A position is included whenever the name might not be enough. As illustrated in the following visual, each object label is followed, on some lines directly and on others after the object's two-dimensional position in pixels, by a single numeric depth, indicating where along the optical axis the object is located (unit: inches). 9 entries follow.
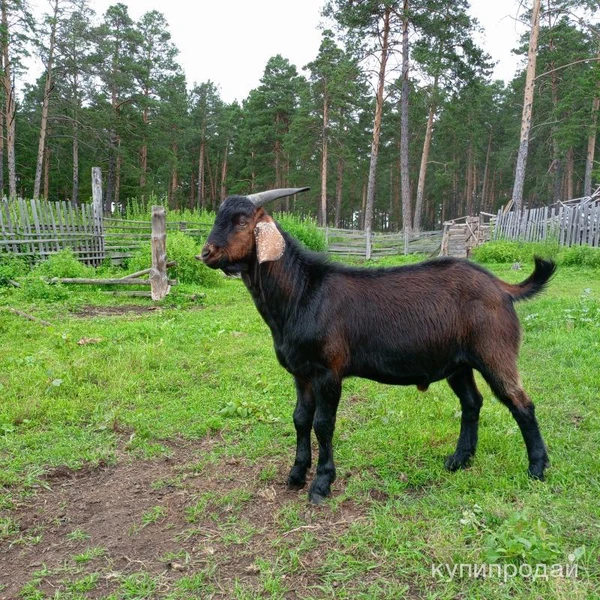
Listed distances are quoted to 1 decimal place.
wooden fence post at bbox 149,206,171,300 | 392.8
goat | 125.9
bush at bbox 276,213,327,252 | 765.9
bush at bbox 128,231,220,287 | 481.9
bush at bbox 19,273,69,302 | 381.7
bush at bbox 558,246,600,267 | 545.0
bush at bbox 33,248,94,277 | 431.6
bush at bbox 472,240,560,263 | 626.8
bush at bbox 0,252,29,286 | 423.2
